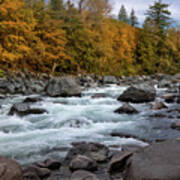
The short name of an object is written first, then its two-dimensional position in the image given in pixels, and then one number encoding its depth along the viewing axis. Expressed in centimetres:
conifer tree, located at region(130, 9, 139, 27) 5709
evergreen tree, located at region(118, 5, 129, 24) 6213
